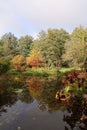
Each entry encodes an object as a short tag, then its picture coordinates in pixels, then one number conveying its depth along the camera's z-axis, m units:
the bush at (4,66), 11.25
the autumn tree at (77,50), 20.28
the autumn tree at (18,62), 18.87
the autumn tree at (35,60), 21.24
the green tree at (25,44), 31.20
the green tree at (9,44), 28.56
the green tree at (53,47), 25.09
